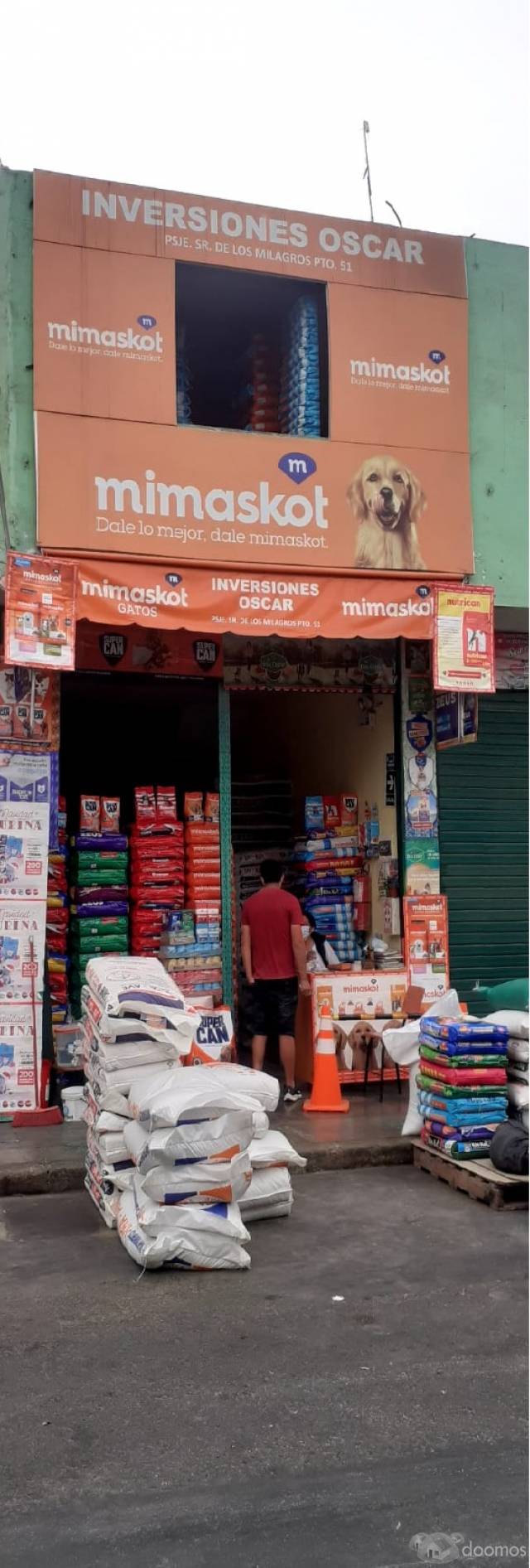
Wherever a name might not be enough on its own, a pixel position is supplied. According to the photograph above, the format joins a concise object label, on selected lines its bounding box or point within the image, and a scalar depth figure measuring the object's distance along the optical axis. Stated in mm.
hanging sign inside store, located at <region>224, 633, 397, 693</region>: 10672
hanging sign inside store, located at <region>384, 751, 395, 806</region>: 10992
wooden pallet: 6816
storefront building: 8969
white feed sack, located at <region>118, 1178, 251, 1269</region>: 5848
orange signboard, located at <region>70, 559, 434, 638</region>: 8883
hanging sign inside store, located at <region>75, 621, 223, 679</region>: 10188
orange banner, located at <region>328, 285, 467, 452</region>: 9766
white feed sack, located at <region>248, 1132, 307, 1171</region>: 6590
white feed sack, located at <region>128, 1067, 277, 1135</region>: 6035
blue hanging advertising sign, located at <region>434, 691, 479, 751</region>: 10398
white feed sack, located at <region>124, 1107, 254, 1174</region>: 5945
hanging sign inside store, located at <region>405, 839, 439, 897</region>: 10797
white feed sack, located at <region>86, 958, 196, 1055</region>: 6961
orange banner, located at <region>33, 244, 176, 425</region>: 8906
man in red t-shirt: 9586
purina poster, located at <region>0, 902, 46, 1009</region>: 8727
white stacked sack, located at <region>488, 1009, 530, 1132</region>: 7480
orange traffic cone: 9203
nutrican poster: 9555
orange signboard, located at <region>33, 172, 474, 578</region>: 8953
